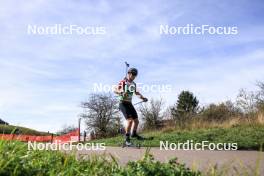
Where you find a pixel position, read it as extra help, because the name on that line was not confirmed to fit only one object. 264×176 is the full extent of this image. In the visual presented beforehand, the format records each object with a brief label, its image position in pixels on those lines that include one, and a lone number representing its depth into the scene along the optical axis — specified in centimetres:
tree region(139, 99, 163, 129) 4625
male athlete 1138
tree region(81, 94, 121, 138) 5650
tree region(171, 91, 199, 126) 6825
